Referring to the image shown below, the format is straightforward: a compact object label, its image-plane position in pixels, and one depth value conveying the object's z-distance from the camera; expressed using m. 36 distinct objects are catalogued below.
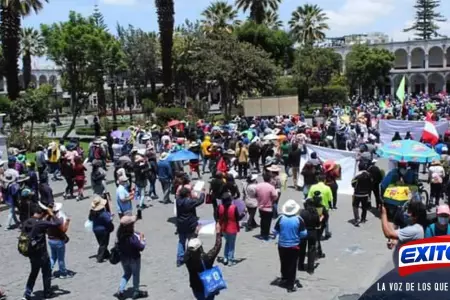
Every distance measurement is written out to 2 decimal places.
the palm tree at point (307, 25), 63.03
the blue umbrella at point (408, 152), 13.12
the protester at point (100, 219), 10.02
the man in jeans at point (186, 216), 10.01
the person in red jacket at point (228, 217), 9.97
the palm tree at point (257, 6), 56.38
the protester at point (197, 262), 7.12
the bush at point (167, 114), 34.09
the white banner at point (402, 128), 23.76
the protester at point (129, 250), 8.39
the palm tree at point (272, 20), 60.66
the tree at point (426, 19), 102.31
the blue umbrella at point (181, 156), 14.48
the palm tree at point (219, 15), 55.46
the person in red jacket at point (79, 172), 16.36
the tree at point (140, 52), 59.19
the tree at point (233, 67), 39.97
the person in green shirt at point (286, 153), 18.08
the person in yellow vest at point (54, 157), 19.08
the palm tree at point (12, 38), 33.75
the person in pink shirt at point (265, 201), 11.34
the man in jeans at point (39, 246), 8.50
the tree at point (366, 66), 67.06
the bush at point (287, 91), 49.03
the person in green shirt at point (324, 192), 11.09
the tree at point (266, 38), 52.12
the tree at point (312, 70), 55.31
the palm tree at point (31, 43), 64.69
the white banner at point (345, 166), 16.44
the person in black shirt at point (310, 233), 9.51
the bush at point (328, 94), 54.38
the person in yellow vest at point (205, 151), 19.53
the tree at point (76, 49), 34.06
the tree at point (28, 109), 30.22
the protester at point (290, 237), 8.92
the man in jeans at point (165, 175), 14.98
